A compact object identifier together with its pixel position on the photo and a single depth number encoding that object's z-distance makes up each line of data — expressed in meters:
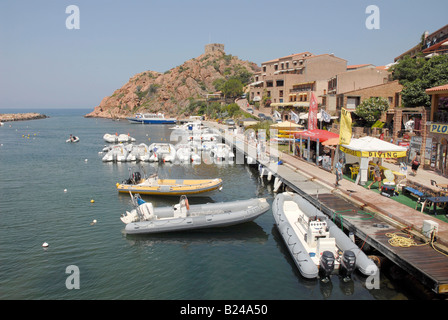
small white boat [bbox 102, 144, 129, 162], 38.12
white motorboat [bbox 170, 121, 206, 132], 60.91
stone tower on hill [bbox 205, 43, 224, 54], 151.88
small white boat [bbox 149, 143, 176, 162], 37.81
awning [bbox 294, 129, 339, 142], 24.81
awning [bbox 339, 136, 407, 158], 18.08
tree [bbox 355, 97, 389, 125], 33.72
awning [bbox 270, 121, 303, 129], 33.55
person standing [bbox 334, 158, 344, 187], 19.38
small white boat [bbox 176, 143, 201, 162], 37.38
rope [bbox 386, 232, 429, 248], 11.98
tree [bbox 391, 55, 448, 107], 30.12
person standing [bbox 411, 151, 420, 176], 19.95
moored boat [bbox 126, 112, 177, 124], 102.69
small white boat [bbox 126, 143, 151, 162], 38.29
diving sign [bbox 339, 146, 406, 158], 18.05
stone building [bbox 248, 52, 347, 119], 59.98
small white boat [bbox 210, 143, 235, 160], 37.22
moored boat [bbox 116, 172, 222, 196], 22.58
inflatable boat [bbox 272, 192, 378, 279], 12.22
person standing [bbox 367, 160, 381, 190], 18.57
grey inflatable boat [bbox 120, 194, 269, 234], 17.02
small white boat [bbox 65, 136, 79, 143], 58.34
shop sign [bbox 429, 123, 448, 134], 19.77
